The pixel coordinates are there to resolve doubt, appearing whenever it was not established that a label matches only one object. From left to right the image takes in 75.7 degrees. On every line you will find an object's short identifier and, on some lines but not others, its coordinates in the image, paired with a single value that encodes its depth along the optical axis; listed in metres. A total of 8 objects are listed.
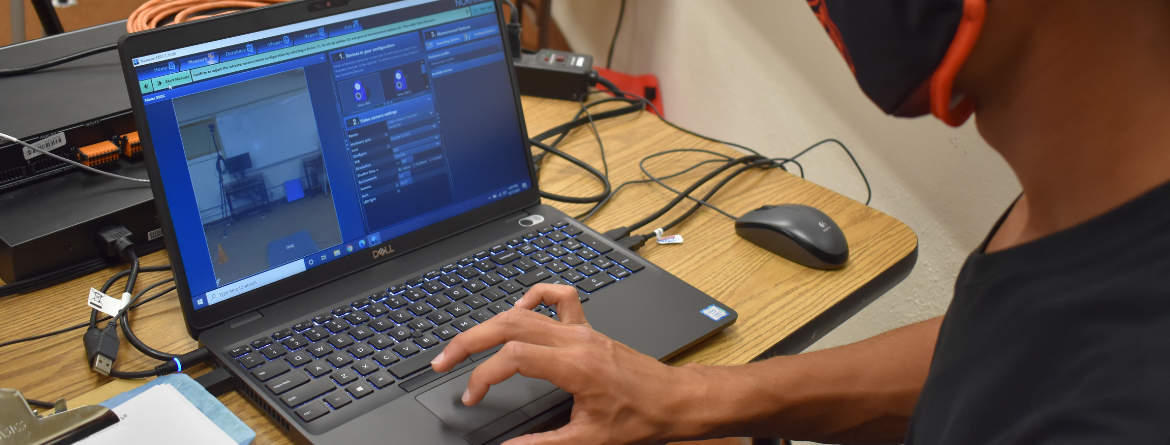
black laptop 0.65
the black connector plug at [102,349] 0.69
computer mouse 0.88
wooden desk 0.71
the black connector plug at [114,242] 0.82
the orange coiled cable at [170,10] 1.00
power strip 1.28
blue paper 0.62
